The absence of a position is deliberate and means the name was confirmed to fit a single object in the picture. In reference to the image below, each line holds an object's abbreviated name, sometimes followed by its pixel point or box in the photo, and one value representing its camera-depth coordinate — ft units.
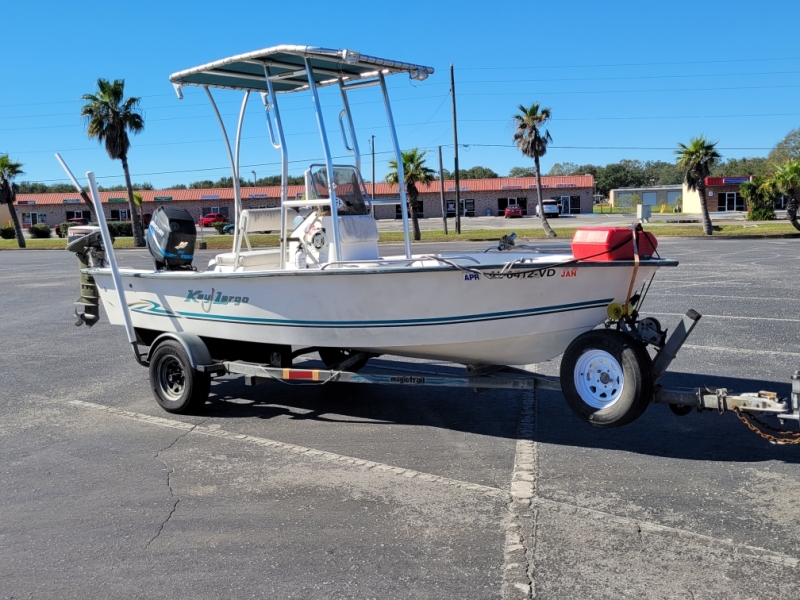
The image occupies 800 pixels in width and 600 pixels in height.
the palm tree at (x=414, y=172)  137.39
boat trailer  15.49
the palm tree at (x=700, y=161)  125.49
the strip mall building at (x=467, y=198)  240.32
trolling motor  26.94
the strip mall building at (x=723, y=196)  238.48
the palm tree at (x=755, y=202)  178.91
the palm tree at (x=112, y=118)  147.33
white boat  19.02
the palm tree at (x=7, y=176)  170.40
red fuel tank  18.38
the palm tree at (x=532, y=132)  139.85
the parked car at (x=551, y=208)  209.67
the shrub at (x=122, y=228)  194.51
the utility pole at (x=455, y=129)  144.66
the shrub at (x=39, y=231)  198.59
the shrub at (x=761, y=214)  179.32
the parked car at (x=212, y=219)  213.87
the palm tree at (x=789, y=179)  126.93
